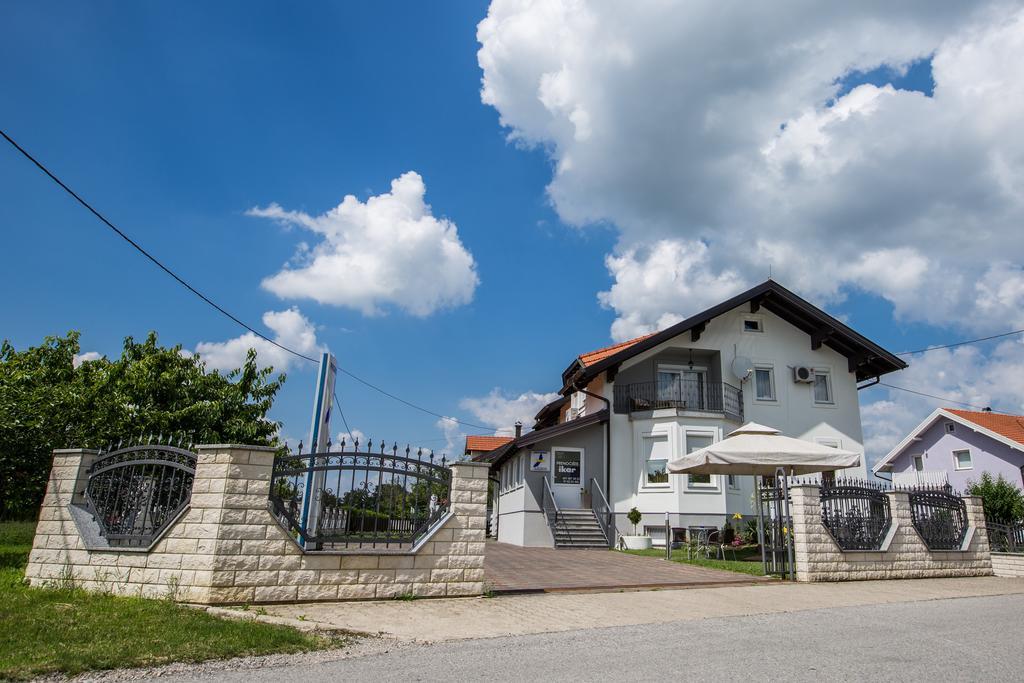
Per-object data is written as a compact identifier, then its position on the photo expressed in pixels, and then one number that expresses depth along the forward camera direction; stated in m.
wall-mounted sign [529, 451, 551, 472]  20.66
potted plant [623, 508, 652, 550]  18.47
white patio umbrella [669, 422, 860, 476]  12.06
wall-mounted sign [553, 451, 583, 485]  21.06
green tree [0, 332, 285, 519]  11.73
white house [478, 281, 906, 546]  20.06
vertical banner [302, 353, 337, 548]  9.59
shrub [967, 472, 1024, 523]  22.92
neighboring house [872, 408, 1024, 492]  28.67
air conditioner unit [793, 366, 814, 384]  23.25
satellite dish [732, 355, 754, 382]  22.47
